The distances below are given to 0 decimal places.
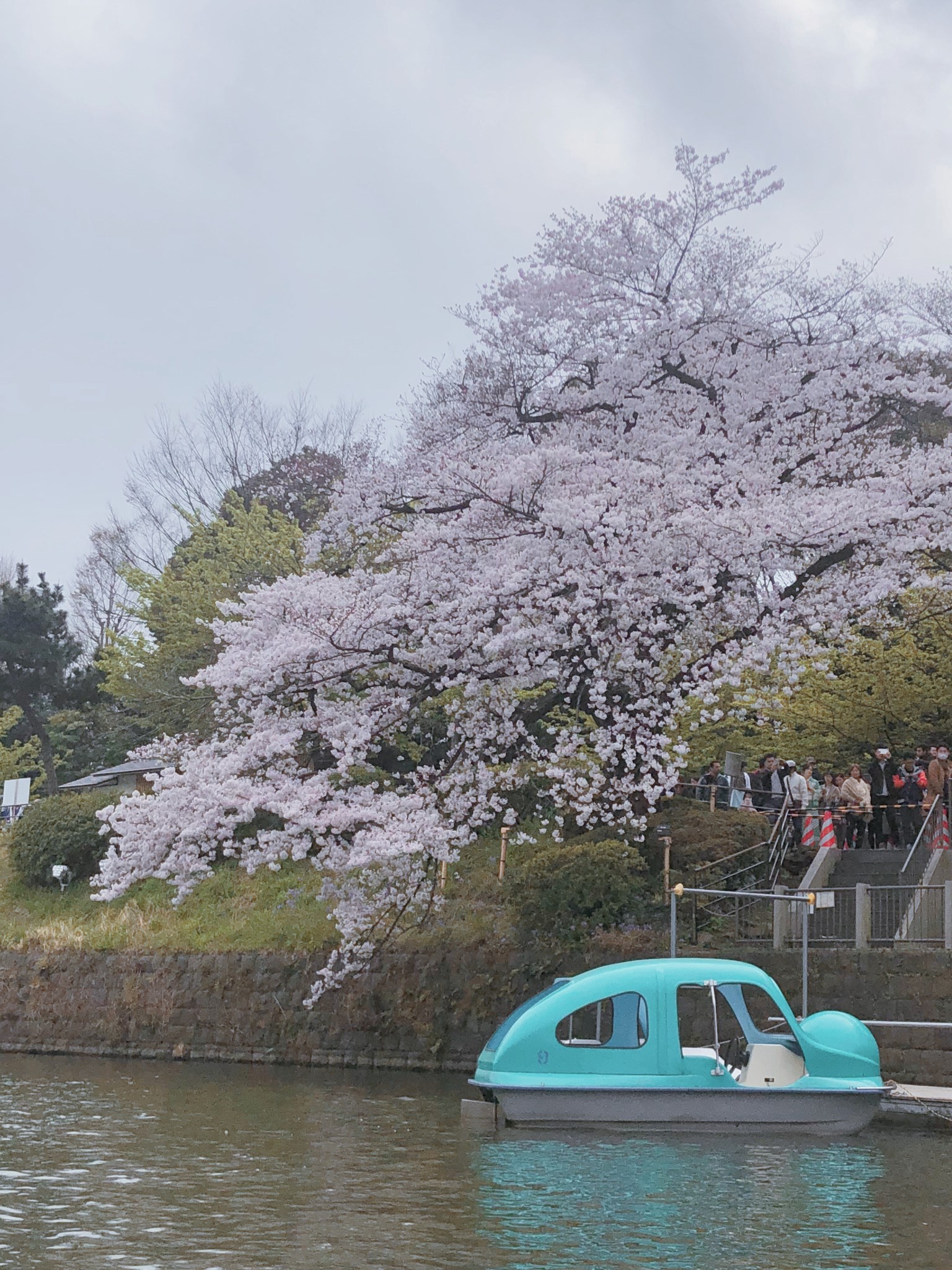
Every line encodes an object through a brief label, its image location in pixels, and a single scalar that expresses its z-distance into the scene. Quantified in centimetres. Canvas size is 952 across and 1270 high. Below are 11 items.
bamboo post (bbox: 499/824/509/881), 2902
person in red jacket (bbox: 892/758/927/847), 2589
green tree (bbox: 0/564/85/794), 5009
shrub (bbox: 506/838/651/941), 2428
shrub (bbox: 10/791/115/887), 3691
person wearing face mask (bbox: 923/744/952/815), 2420
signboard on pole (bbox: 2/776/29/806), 3850
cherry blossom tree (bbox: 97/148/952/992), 2164
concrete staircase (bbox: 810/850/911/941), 2267
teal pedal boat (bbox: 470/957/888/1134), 1756
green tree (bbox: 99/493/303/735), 4162
